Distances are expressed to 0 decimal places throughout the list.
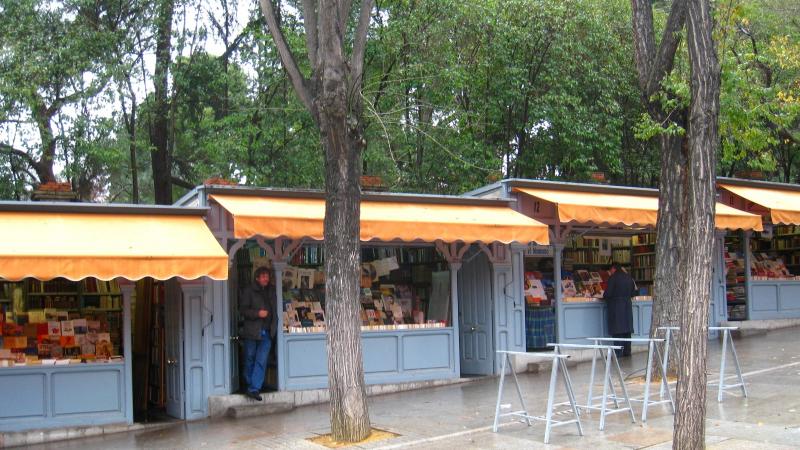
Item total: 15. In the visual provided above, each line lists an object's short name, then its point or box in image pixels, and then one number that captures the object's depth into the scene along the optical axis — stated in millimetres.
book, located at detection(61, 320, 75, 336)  11555
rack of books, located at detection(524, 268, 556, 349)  15398
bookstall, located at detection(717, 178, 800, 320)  17812
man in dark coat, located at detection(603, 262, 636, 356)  15497
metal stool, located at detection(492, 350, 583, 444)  8500
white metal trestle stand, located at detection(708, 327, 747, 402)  10219
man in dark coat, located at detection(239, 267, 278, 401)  11766
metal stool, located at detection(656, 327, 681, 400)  9659
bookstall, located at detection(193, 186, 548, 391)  11828
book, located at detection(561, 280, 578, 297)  16000
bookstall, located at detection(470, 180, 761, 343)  14633
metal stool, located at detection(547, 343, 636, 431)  9047
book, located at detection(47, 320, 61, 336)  11484
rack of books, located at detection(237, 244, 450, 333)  13125
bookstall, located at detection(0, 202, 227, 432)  9633
